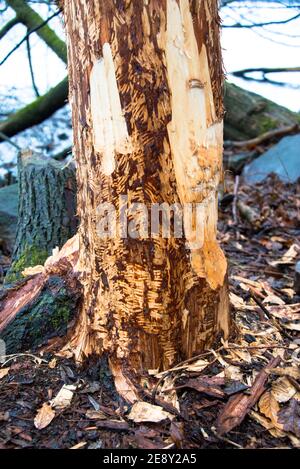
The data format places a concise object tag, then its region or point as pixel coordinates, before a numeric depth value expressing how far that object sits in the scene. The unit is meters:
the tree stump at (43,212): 2.71
